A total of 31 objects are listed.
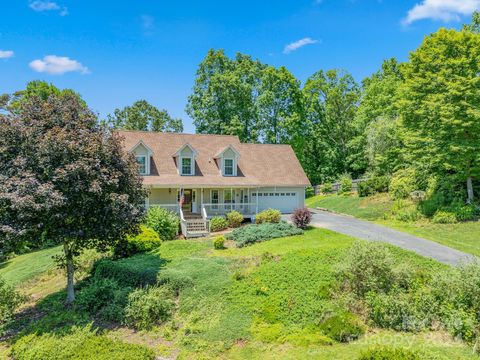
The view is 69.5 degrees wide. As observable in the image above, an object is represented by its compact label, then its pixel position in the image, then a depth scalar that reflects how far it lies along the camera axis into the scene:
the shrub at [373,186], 34.62
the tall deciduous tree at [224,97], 46.06
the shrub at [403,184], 30.87
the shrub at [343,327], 10.48
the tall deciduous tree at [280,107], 45.94
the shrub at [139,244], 18.67
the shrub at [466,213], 23.44
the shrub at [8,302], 13.80
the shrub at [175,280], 14.12
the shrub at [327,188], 44.42
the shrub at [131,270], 15.11
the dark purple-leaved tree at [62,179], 12.51
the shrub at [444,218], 23.40
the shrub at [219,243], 19.48
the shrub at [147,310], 12.59
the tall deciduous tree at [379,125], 36.82
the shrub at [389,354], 7.26
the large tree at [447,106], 24.44
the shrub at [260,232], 20.77
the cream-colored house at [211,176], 26.30
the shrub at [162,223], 21.92
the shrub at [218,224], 24.39
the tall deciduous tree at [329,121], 50.25
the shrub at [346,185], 40.72
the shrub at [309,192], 47.04
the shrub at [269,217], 24.73
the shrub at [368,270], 12.23
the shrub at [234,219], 25.41
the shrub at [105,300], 13.33
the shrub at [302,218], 23.12
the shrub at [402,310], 10.95
